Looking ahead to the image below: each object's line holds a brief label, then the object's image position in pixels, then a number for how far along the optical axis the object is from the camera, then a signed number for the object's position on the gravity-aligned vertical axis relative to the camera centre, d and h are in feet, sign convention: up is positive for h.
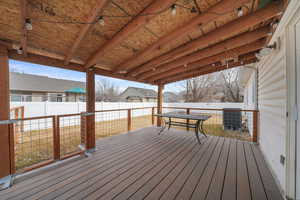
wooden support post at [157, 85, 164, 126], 19.40 -0.27
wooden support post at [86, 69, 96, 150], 10.10 -0.73
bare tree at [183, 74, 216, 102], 51.13 +4.99
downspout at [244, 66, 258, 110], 12.43 +1.53
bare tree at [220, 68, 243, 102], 46.32 +5.42
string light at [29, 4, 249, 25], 5.19 +3.91
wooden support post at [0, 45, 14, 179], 6.21 -0.93
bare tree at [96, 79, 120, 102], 70.95 +4.93
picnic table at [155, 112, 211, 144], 11.46 -2.00
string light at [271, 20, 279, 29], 6.03 +3.90
